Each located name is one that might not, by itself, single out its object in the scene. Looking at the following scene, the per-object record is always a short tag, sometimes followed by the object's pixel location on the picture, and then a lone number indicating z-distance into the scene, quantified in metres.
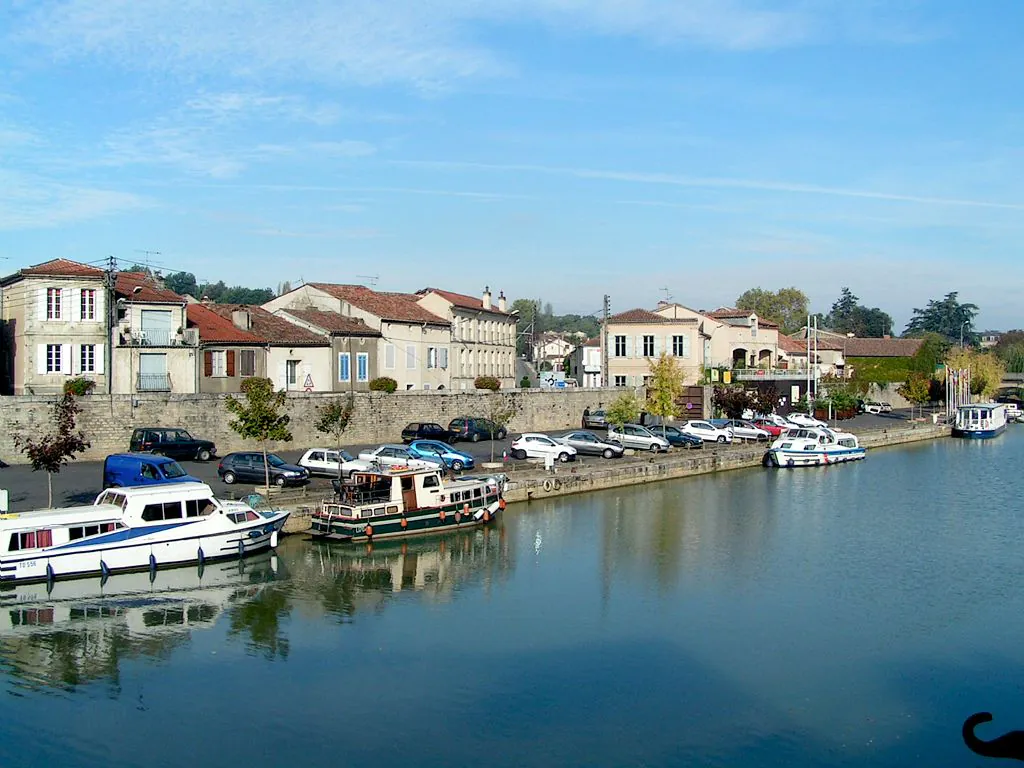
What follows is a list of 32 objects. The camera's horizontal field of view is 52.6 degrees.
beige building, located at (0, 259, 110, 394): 41.25
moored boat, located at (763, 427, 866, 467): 52.50
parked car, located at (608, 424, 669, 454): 50.03
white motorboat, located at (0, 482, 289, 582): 24.62
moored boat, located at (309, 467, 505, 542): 30.31
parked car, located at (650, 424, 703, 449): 52.57
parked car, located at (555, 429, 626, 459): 47.16
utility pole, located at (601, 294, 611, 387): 67.47
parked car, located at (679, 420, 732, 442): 56.62
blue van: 31.08
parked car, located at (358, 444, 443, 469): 37.01
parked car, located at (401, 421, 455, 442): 47.69
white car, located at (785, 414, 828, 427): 63.16
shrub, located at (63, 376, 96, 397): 39.33
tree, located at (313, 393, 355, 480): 40.47
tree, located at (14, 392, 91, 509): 29.45
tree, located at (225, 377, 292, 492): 33.34
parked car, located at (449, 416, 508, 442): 48.81
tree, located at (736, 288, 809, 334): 140.38
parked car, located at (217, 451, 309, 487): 34.72
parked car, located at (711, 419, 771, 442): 57.88
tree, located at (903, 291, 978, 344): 180.57
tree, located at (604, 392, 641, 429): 50.31
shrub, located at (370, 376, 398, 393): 51.50
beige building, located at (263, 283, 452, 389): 56.81
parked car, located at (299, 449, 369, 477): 37.72
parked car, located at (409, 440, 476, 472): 39.88
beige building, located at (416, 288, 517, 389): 63.94
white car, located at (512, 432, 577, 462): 44.09
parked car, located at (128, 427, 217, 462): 38.38
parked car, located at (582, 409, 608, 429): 58.09
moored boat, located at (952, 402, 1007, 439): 74.00
